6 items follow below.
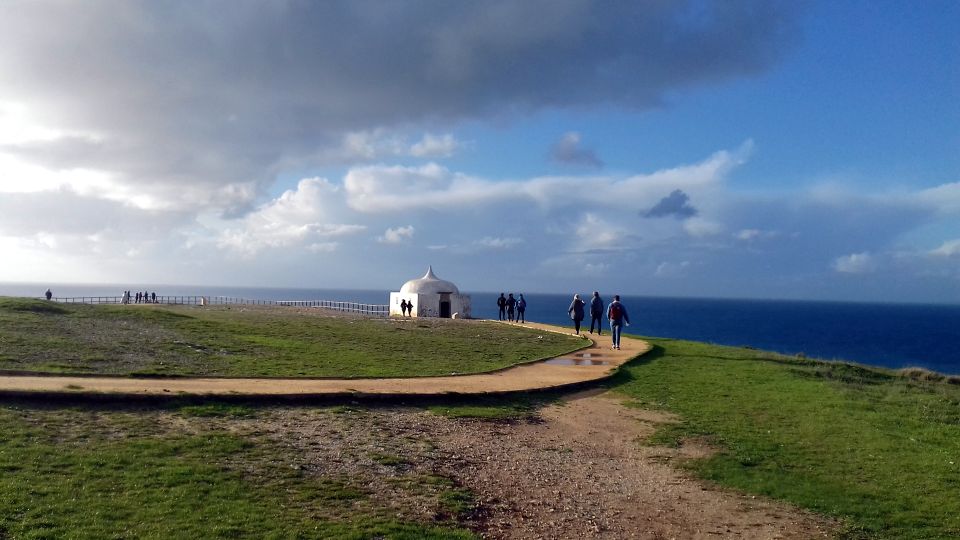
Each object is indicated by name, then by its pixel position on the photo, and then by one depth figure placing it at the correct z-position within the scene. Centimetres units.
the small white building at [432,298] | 4975
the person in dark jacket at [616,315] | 2430
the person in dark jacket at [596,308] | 2879
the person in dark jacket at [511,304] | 4203
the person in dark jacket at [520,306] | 3958
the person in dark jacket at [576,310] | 2985
